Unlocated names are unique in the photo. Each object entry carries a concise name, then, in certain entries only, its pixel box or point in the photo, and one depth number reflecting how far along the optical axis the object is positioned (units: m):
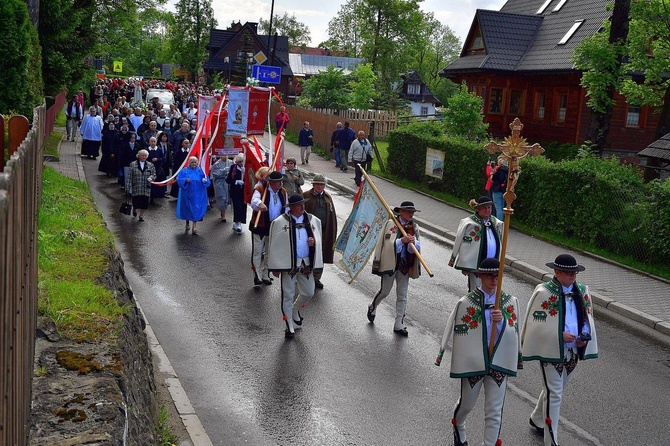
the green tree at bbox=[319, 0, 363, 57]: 87.34
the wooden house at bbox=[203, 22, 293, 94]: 82.75
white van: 43.17
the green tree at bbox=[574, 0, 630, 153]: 21.86
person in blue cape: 17.88
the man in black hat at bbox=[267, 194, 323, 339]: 10.88
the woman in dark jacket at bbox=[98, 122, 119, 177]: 24.81
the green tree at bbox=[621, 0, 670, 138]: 20.67
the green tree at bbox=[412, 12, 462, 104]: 95.06
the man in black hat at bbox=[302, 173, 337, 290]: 13.38
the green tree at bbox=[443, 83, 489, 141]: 27.69
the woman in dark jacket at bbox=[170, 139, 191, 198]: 21.83
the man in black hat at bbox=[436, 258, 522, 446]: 7.46
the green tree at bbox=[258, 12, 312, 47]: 134.62
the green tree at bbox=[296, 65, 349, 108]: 45.78
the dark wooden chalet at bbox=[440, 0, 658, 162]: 34.38
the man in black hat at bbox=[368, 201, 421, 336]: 11.25
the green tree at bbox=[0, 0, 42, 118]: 16.50
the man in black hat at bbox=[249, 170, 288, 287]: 13.21
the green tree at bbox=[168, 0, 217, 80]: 87.12
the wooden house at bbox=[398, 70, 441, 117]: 89.88
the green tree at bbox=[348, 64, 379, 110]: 46.09
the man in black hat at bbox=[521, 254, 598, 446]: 7.91
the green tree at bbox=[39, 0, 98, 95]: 24.72
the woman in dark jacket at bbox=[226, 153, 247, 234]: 17.81
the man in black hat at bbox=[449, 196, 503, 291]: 11.73
